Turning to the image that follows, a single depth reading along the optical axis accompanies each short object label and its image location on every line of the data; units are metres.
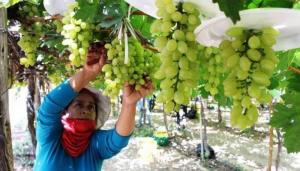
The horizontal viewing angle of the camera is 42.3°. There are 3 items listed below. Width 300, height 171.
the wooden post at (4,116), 1.90
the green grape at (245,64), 0.52
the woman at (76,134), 1.98
